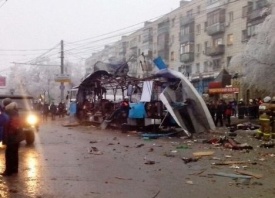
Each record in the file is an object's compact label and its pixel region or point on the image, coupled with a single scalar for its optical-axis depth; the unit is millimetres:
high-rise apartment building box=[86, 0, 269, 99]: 48500
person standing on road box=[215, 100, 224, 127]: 24859
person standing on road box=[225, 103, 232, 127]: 25506
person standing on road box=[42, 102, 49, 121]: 41594
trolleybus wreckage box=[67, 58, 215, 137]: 18656
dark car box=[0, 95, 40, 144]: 14971
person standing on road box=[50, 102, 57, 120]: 40856
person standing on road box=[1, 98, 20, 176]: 9258
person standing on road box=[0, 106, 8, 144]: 11771
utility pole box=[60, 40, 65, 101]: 48675
